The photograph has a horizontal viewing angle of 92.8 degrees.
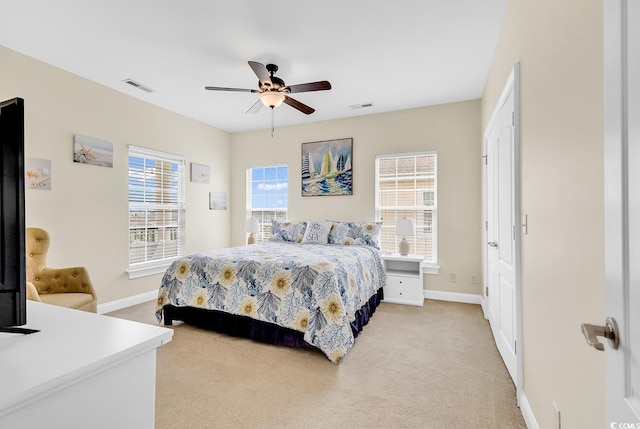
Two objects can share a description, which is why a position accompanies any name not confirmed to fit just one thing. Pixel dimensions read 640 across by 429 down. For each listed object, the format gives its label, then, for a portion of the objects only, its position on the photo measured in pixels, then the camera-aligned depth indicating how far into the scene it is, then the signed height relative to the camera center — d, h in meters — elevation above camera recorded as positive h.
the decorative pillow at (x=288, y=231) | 4.56 -0.24
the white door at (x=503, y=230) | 2.09 -0.13
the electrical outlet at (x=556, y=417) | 1.32 -0.89
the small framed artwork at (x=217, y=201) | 5.29 +0.26
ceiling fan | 2.87 +1.24
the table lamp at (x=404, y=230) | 4.10 -0.21
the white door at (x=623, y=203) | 0.59 +0.02
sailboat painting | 4.80 +0.76
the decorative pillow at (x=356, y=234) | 4.16 -0.26
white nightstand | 4.00 -0.92
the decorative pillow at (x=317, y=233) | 4.30 -0.26
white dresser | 0.61 -0.35
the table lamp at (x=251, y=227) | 5.09 -0.20
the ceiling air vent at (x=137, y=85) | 3.51 +1.55
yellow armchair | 2.70 -0.56
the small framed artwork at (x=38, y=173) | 2.97 +0.42
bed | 2.52 -0.75
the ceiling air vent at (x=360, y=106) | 4.27 +1.55
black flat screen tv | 0.75 +0.02
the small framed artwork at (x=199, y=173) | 4.89 +0.70
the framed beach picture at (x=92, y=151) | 3.39 +0.75
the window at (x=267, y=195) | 5.36 +0.36
